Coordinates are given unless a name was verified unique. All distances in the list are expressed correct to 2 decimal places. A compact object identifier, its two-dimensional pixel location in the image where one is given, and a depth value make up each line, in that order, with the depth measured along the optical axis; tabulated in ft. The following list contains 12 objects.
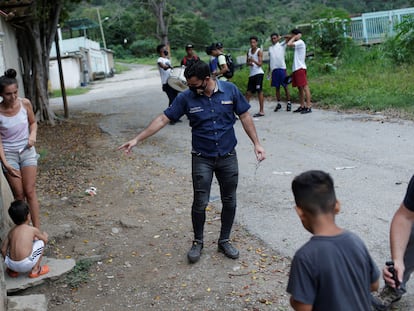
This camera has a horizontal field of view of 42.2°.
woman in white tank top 15.81
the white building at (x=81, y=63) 127.13
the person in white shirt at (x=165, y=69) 39.88
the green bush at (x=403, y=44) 55.16
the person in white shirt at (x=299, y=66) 37.86
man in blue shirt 14.88
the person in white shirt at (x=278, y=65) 40.40
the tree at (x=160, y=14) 128.88
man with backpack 36.37
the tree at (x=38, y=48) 47.55
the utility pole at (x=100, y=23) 216.08
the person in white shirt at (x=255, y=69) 38.60
